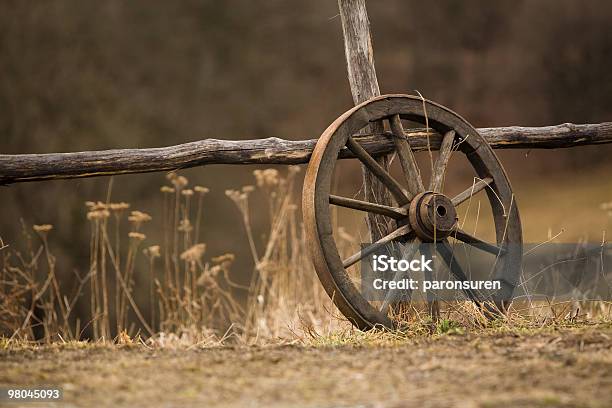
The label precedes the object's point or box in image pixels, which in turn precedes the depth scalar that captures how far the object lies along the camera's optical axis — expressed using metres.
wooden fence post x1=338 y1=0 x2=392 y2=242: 7.59
